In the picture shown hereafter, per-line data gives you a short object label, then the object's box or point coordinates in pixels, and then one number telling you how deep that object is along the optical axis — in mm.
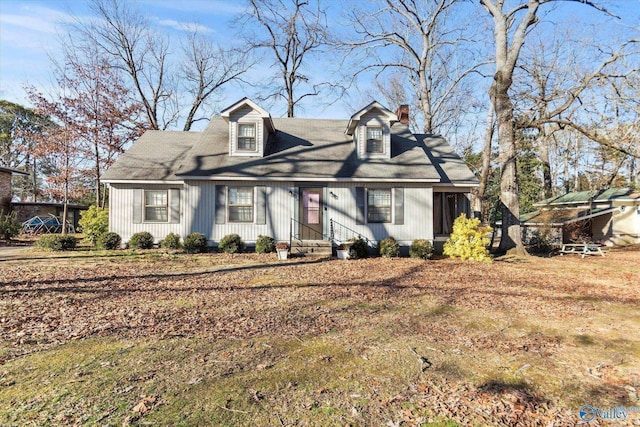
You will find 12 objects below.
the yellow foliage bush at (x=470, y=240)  12859
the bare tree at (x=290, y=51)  26781
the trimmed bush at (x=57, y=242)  13234
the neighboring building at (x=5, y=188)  21391
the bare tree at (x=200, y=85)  27156
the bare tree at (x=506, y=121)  14328
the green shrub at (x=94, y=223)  14203
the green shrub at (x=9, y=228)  16625
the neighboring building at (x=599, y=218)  18375
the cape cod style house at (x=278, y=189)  13930
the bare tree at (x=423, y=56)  19922
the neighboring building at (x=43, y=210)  25017
